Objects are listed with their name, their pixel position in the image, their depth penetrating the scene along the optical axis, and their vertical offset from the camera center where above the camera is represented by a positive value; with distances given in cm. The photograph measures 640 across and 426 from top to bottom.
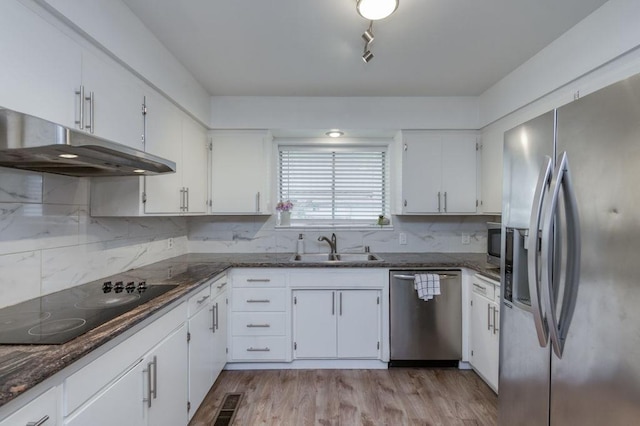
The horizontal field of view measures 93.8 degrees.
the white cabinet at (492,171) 257 +39
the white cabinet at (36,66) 107 +58
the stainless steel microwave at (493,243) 231 -22
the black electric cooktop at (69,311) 104 -43
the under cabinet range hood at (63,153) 97 +24
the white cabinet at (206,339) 184 -87
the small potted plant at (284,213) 317 +1
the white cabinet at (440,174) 289 +39
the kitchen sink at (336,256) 306 -44
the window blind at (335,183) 334 +35
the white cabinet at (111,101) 142 +58
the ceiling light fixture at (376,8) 148 +104
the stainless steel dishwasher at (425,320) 253 -89
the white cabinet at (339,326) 255 -96
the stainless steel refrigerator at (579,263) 96 -18
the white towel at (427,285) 248 -59
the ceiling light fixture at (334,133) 299 +84
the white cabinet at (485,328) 213 -87
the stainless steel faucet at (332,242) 309 -29
